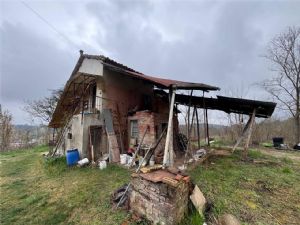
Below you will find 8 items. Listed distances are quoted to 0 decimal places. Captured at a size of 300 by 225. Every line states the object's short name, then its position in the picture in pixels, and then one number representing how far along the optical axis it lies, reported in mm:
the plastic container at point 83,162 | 8101
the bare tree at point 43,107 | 19500
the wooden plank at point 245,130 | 8692
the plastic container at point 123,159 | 7879
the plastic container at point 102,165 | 7624
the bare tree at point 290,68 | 15828
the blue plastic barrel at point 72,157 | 8305
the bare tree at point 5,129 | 17000
